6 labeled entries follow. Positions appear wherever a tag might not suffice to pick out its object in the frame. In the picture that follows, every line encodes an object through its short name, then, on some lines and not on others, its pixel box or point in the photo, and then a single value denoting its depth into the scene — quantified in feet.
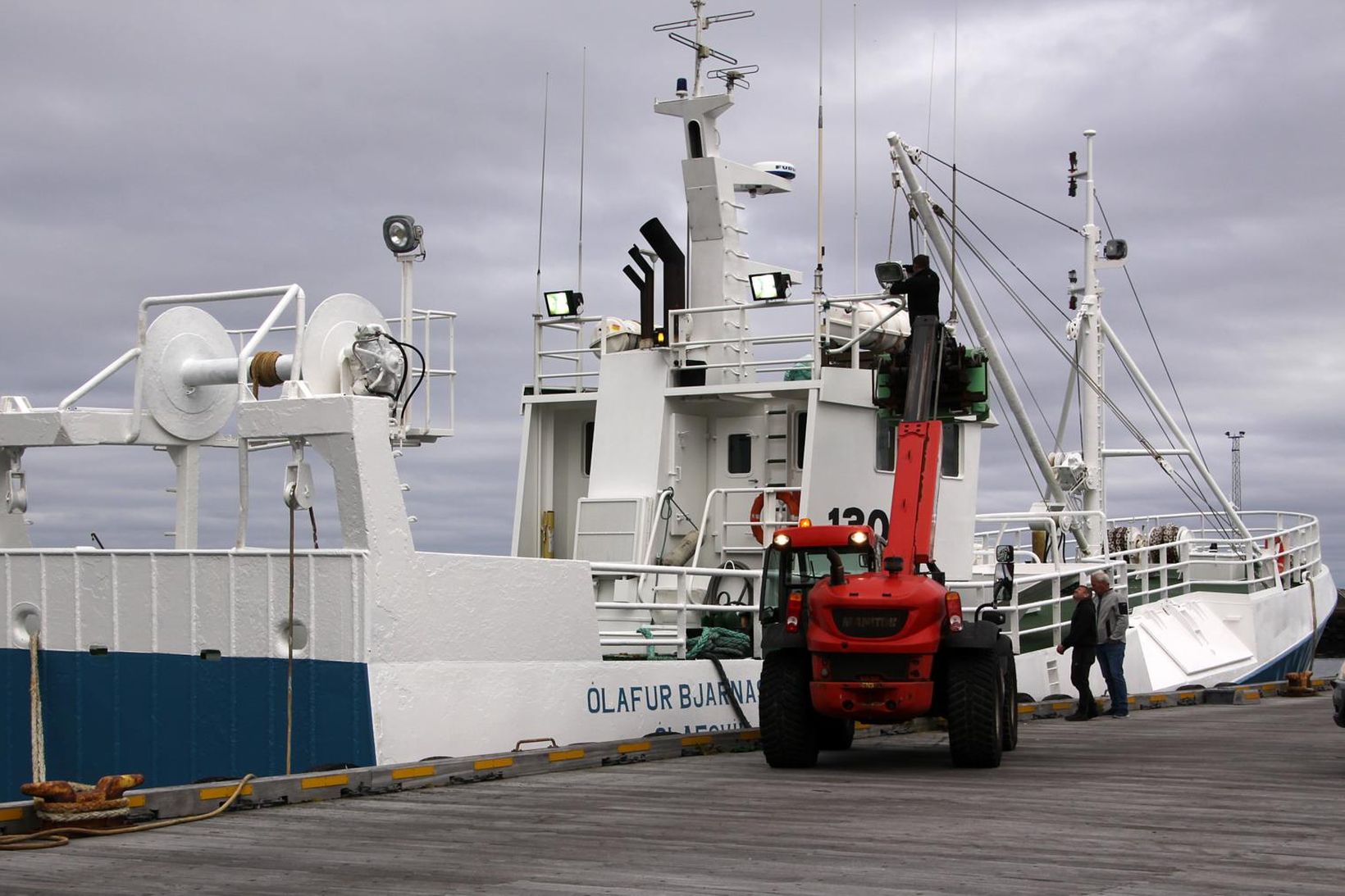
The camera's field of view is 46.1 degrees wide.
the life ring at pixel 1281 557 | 84.38
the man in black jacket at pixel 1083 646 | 58.54
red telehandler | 38.37
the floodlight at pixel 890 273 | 52.80
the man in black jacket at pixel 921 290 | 43.29
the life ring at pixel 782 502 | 53.78
